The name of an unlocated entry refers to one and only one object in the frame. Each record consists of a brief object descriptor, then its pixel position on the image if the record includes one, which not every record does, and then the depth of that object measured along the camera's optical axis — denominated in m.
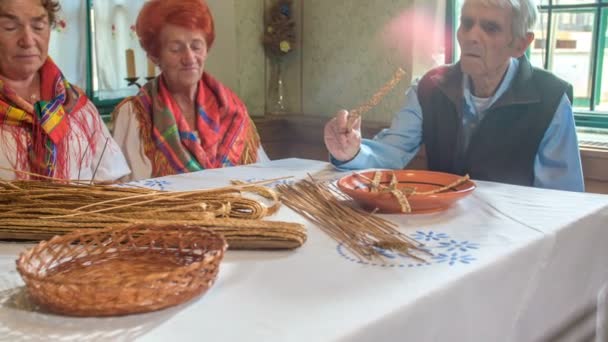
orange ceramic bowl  1.11
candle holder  2.66
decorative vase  3.20
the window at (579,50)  2.46
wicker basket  0.64
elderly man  1.73
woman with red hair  2.09
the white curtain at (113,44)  2.65
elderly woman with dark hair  1.75
